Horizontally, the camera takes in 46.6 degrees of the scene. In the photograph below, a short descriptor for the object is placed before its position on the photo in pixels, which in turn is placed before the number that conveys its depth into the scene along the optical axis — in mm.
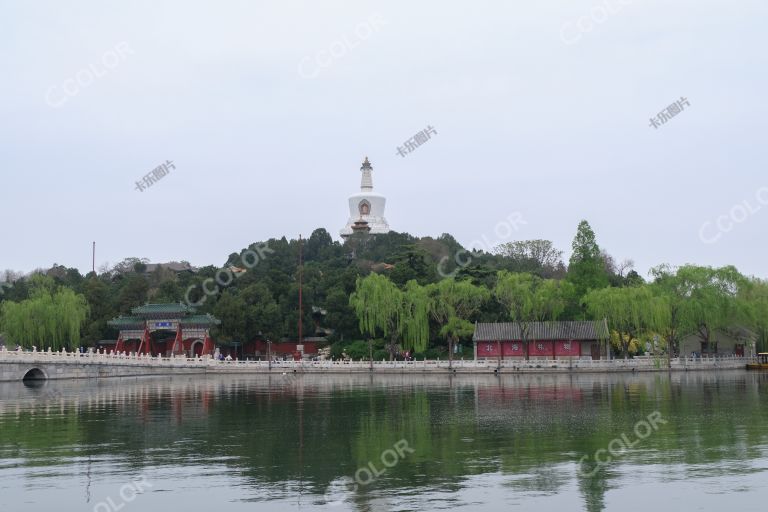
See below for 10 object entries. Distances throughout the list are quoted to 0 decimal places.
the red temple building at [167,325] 66688
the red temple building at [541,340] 59875
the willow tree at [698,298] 54688
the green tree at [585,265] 61719
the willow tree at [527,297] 58875
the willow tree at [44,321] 61312
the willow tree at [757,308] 56469
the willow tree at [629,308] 53844
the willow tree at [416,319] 60812
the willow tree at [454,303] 61000
